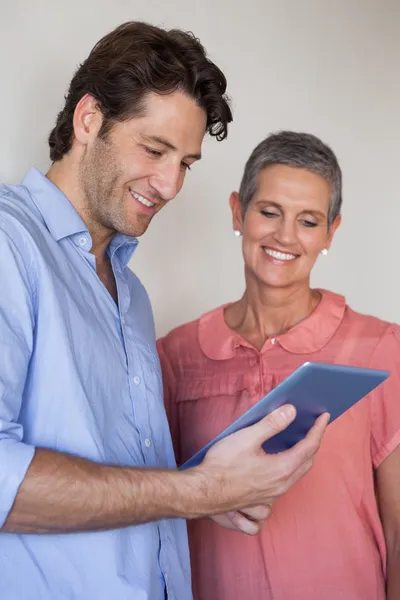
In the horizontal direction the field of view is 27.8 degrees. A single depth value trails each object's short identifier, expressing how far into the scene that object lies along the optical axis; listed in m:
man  1.23
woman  1.80
